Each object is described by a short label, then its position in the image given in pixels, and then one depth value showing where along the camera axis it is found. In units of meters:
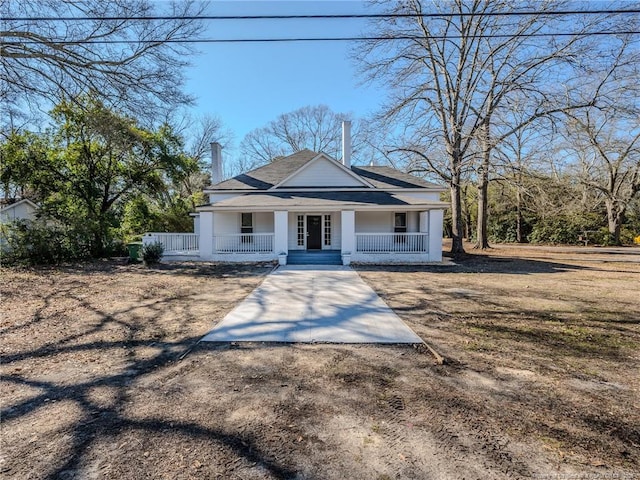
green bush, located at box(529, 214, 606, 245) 25.62
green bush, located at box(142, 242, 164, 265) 13.29
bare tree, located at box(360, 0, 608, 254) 15.02
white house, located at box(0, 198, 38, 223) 17.05
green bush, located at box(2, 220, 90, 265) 12.21
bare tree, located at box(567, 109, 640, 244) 22.36
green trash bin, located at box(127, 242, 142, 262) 14.20
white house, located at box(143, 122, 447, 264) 13.93
